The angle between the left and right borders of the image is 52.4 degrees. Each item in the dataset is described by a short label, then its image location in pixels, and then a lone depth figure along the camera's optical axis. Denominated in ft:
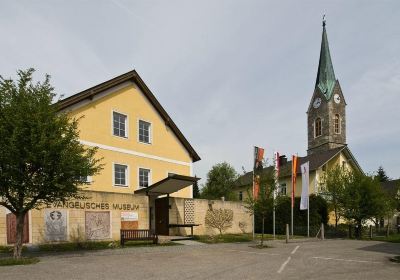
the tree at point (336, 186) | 115.24
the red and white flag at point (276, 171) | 73.41
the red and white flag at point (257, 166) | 74.84
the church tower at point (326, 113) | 222.89
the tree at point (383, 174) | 278.05
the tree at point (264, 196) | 72.38
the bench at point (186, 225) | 78.20
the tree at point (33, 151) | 43.19
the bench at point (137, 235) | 62.36
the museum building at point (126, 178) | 60.23
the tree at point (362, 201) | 108.06
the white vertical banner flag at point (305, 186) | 105.81
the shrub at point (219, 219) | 88.69
